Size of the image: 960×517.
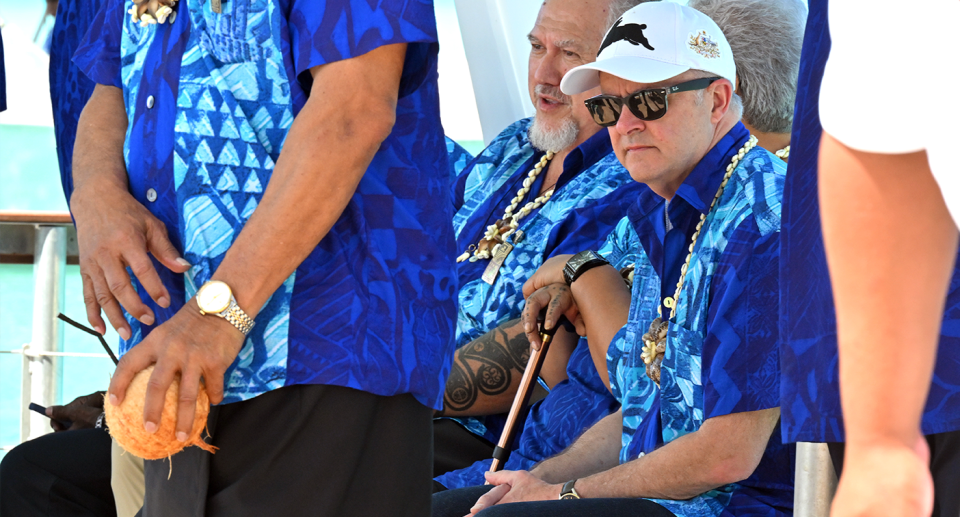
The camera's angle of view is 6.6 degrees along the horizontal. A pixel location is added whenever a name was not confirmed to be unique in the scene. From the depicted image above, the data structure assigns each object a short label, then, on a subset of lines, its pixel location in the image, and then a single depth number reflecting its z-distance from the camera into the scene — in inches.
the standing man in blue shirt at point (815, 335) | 346.3
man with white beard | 425.3
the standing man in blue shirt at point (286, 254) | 354.9
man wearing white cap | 373.5
